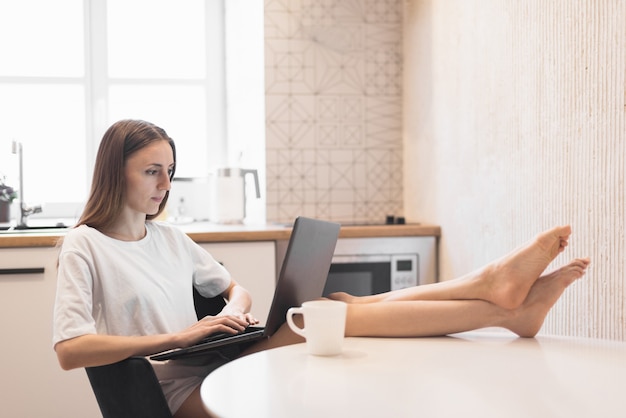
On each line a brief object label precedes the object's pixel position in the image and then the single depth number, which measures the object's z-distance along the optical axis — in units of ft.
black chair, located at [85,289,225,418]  4.26
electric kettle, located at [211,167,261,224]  10.12
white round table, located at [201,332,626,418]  2.95
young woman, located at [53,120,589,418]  4.63
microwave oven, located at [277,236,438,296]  9.00
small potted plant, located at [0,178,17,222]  9.74
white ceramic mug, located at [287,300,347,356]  3.90
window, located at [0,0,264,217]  11.19
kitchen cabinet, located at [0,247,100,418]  8.09
